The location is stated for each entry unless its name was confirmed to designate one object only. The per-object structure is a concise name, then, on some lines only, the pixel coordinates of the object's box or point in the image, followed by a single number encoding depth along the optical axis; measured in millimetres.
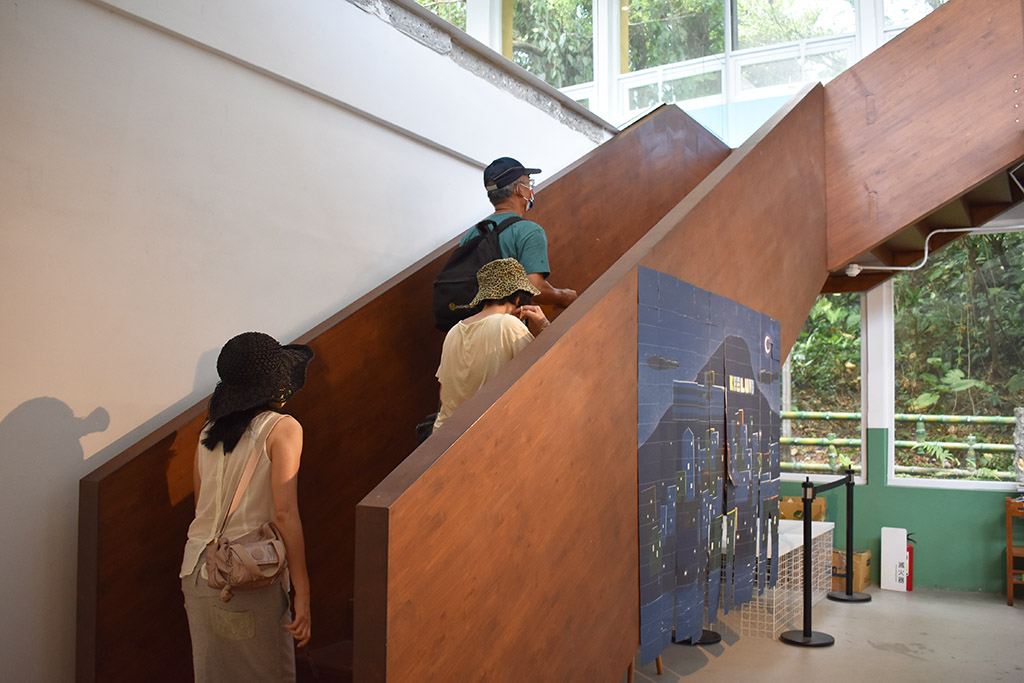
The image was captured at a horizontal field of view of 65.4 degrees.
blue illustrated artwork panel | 2756
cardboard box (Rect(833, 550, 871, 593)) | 6743
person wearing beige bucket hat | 2309
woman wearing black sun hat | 1943
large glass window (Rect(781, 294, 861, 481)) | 7617
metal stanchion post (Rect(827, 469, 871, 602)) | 6355
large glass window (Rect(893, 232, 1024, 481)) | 7027
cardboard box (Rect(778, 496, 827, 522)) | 7047
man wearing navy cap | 2830
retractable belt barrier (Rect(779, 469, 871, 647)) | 4902
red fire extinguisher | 6826
